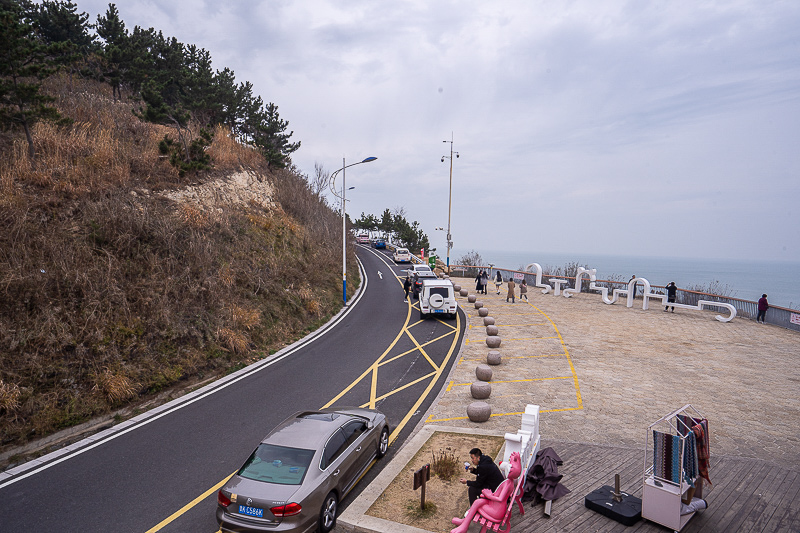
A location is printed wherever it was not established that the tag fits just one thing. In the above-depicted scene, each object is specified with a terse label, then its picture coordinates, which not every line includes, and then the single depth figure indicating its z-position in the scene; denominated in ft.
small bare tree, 154.65
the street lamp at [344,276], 83.20
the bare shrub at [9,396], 30.55
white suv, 73.97
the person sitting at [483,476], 20.45
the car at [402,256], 159.33
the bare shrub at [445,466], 26.04
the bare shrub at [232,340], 49.26
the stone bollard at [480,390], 39.37
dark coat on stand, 22.45
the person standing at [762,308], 74.54
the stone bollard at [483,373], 43.57
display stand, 19.53
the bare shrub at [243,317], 53.01
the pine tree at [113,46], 94.13
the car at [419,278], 94.63
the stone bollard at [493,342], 55.42
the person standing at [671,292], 83.90
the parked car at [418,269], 107.86
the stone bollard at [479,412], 34.40
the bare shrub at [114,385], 36.24
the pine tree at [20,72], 45.32
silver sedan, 19.57
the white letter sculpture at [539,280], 111.04
